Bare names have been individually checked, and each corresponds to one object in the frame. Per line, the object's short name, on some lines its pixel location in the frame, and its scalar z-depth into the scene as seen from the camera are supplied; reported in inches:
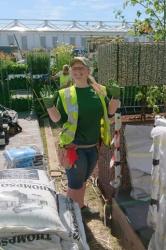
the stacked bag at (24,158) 167.8
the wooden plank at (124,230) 120.4
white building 1334.9
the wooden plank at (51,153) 220.1
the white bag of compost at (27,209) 99.4
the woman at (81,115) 133.6
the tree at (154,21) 183.2
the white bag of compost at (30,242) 97.2
